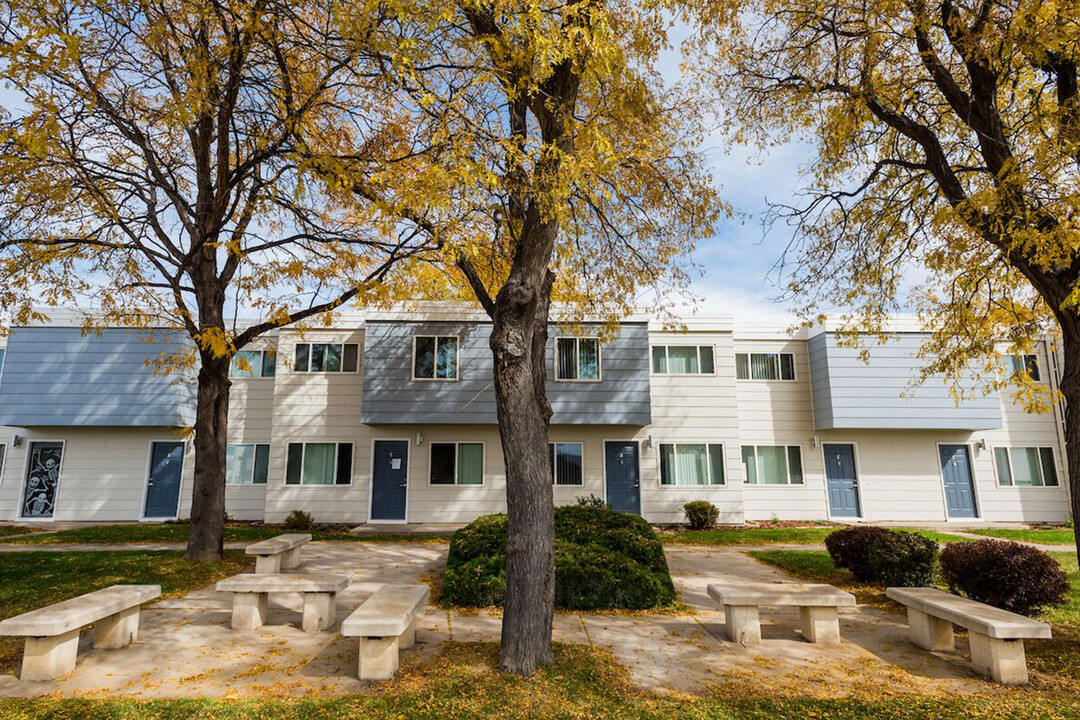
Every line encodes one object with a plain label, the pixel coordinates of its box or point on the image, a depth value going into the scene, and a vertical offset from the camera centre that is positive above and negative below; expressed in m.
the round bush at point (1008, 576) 6.54 -1.36
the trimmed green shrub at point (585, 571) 7.45 -1.43
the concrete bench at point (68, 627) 4.77 -1.39
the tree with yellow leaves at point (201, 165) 6.20 +3.99
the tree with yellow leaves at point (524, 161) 4.99 +2.92
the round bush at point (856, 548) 8.62 -1.36
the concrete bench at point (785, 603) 5.98 -1.50
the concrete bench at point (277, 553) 8.84 -1.39
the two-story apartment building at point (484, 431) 16.12 +0.85
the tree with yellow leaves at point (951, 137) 5.48 +3.74
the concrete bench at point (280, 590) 6.27 -1.43
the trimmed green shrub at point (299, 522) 15.19 -1.51
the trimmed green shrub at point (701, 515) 15.59 -1.47
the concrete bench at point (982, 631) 4.89 -1.56
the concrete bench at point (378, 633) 4.80 -1.38
